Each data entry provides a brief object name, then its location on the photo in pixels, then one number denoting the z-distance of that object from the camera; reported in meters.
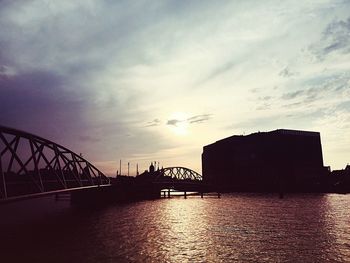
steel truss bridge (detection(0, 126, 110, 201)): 41.31
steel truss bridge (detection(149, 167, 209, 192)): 144.18
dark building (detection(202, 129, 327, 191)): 159.88
